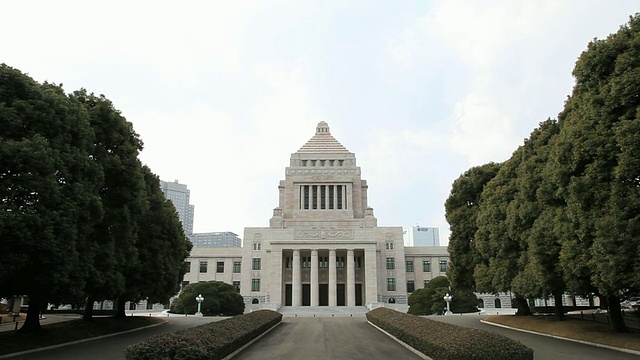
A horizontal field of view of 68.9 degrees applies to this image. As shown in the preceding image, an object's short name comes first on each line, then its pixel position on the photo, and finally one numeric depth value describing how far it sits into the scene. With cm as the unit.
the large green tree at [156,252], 2817
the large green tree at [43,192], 1589
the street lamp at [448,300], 4747
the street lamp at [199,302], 4832
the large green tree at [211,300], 5377
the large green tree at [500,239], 2731
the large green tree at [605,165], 1628
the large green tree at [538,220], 2181
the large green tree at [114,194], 2256
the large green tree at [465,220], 3462
